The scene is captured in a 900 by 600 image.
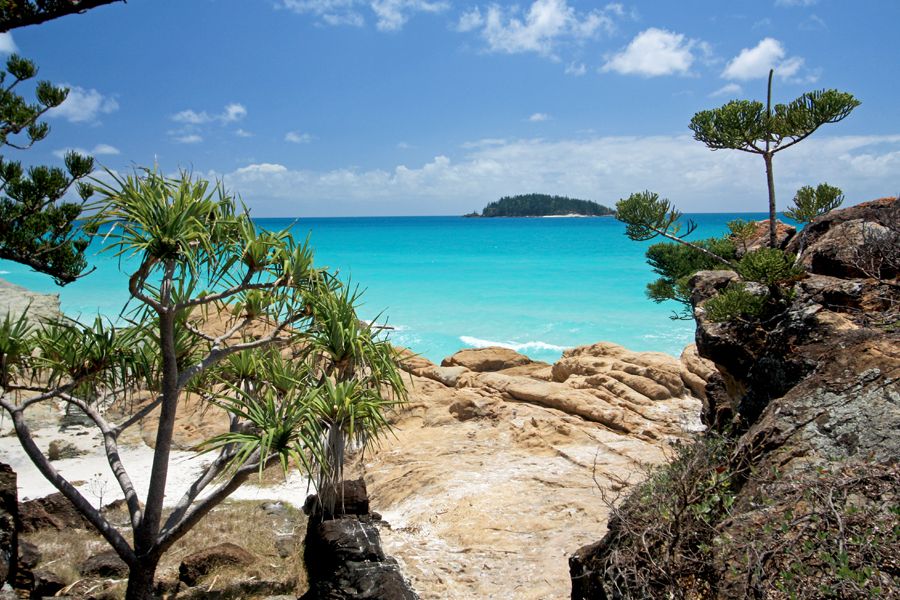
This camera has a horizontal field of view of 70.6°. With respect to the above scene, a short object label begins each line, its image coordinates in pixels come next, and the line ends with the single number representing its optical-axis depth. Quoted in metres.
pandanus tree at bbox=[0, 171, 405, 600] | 5.23
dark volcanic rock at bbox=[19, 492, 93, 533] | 8.75
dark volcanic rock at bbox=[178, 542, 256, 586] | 7.37
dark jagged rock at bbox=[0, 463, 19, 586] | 6.31
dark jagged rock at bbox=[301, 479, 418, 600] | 6.09
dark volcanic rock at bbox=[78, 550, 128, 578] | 7.55
